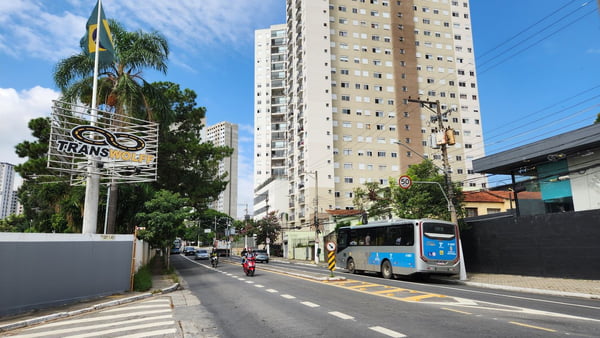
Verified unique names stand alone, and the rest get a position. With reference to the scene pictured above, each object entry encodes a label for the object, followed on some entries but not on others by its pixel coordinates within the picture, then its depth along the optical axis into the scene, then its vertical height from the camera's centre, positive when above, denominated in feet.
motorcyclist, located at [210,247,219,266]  106.01 -4.15
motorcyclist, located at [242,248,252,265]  75.17 -2.57
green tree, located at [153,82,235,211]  93.97 +20.01
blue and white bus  63.77 -1.49
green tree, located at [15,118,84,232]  74.28 +11.19
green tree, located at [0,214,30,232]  188.85 +9.98
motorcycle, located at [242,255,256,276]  72.90 -4.37
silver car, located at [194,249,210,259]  168.35 -5.30
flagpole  55.93 +6.38
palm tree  71.56 +29.80
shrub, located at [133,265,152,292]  52.31 -5.55
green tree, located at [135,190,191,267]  71.72 +4.23
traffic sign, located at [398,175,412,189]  79.30 +11.20
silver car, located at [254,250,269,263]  140.05 -5.75
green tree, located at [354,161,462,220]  90.79 +9.32
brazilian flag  60.34 +30.42
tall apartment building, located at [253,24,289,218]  280.10 +93.04
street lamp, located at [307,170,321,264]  141.23 -2.22
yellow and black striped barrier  65.63 -3.26
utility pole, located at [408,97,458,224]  70.38 +11.11
